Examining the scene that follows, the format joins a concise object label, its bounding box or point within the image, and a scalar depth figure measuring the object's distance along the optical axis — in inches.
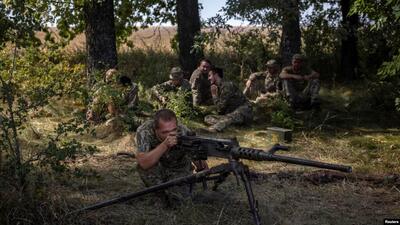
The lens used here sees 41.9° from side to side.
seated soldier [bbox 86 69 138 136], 367.6
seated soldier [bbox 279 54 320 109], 448.5
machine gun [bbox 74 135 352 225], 176.7
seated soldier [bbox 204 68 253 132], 408.5
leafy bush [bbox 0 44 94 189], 203.3
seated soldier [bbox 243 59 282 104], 462.5
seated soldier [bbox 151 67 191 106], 411.2
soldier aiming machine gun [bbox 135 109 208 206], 207.2
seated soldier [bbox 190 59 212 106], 432.1
